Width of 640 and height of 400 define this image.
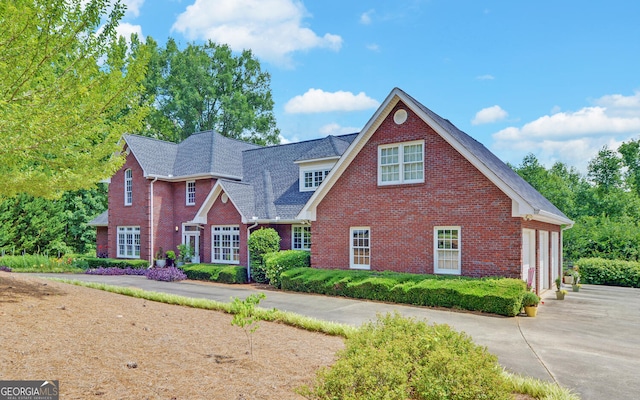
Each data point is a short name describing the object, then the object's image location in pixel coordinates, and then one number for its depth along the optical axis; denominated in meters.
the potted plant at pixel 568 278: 22.02
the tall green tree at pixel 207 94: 43.97
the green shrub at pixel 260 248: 20.30
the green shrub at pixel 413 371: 4.98
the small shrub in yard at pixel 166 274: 21.40
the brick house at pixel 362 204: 14.73
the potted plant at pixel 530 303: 12.62
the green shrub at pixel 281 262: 18.67
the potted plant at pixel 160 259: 25.11
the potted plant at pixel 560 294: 16.19
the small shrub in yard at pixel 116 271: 24.80
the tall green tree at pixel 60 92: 8.10
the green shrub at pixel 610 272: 21.98
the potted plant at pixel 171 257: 24.80
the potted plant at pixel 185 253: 24.50
